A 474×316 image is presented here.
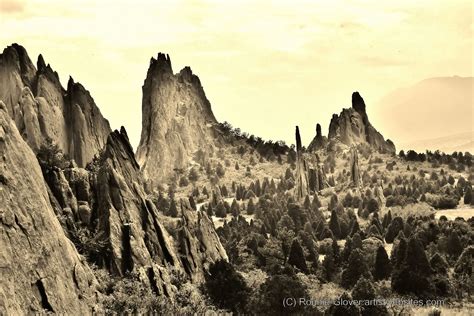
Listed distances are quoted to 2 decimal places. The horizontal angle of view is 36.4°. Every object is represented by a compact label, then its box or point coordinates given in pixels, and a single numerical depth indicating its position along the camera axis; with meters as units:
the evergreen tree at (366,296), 73.06
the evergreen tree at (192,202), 171.88
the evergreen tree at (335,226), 143.38
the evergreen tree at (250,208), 180.50
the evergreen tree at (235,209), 175.38
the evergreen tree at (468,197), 180.25
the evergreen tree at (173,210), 151.12
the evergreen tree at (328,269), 103.94
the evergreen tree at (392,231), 135.00
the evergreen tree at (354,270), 95.12
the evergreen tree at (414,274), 87.88
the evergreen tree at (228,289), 75.88
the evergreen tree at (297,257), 103.69
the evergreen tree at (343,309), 71.06
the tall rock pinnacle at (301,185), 196.25
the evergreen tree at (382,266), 100.25
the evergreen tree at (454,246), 110.89
